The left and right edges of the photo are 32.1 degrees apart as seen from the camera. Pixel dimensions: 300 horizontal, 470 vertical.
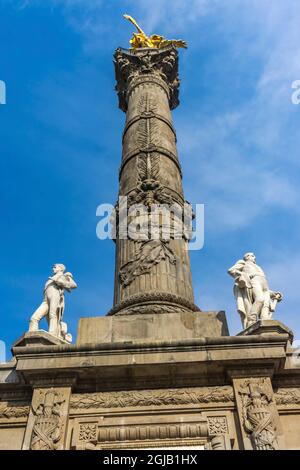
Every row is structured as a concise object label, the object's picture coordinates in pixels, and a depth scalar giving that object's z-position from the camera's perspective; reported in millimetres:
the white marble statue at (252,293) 9812
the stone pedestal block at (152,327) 9789
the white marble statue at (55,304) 10141
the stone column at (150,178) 11352
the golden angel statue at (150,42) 20781
